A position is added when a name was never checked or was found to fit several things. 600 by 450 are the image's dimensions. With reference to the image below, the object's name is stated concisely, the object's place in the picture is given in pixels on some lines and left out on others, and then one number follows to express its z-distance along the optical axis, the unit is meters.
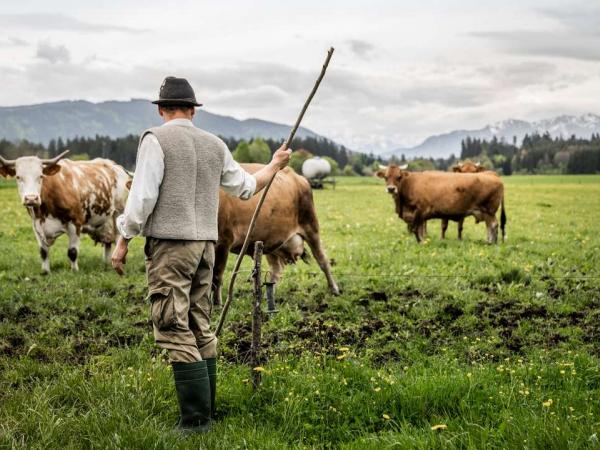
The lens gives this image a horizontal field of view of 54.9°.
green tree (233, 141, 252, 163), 87.36
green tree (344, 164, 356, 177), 116.61
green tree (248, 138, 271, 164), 87.44
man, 4.55
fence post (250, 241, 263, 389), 5.18
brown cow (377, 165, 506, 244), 16.92
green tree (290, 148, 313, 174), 73.64
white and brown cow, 11.30
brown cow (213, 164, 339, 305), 8.54
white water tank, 58.66
